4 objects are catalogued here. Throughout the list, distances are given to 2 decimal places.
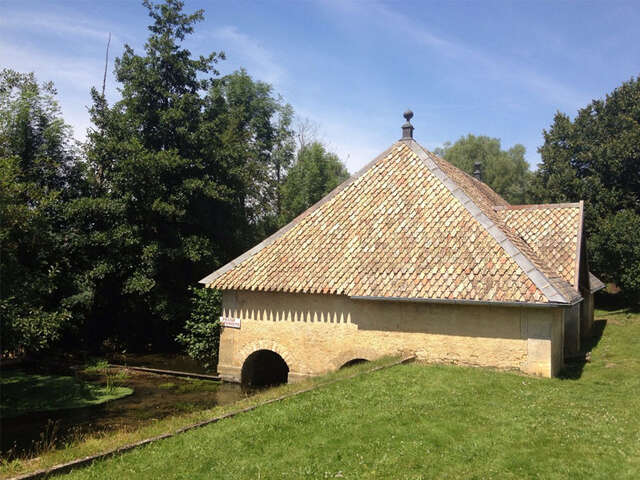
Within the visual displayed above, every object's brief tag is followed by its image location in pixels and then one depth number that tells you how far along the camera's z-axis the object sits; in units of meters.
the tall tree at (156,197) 21.59
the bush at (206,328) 19.72
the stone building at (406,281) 12.35
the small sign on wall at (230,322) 15.62
